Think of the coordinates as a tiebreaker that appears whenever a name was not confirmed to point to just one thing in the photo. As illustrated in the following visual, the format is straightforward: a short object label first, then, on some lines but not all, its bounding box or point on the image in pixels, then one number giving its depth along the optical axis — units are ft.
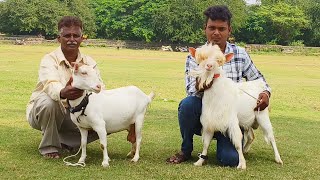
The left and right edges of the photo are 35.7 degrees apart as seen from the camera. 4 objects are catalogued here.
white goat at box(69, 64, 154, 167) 17.56
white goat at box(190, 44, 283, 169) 18.44
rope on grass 18.97
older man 20.22
